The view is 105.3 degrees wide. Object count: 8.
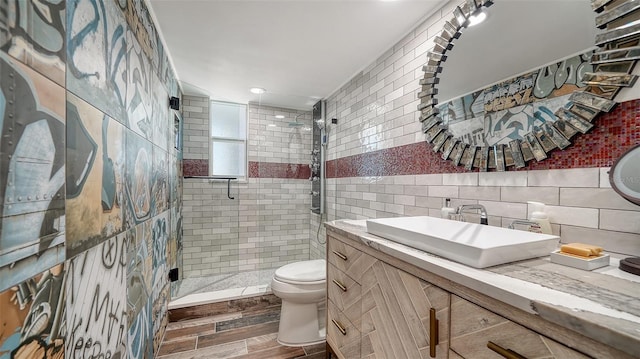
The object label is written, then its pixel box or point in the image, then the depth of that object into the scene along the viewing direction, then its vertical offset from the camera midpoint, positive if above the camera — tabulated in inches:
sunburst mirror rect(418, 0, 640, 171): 33.5 +15.0
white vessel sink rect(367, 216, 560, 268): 31.0 -9.3
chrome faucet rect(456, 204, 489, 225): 48.9 -5.8
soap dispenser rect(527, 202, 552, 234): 39.8 -5.7
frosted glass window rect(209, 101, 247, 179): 129.2 +21.3
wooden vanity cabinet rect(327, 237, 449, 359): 33.6 -22.3
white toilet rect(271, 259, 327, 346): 76.5 -40.5
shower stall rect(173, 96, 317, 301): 122.5 -13.9
